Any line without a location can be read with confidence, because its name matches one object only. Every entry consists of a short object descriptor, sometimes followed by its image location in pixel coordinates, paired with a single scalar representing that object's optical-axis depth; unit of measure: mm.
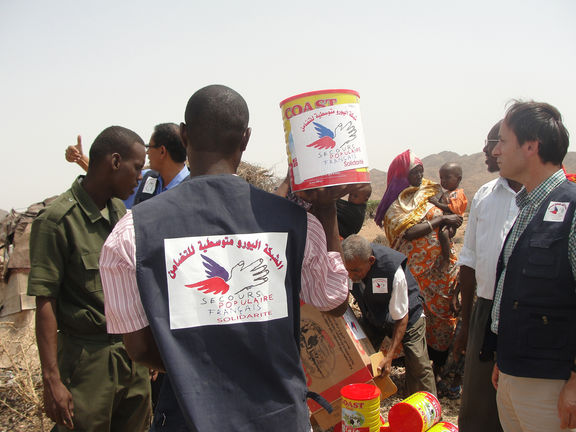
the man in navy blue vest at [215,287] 1311
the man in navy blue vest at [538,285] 1993
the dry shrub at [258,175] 7127
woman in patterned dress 4586
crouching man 3773
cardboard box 3275
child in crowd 4621
